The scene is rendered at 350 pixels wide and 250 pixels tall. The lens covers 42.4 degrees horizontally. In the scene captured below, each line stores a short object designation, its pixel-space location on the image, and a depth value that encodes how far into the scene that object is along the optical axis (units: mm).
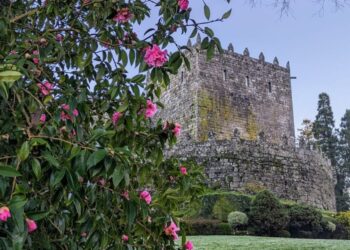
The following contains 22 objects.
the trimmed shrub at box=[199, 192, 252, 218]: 14583
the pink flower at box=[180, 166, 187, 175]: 3471
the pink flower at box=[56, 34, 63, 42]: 3581
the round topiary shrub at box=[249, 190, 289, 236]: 13328
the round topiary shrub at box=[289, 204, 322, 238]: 14000
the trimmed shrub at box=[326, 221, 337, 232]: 14834
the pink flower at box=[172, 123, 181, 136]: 3103
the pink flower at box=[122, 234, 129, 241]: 2735
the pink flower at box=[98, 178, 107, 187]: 2439
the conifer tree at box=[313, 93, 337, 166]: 37062
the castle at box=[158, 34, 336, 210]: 17234
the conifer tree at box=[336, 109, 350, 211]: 37241
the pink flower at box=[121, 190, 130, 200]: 2389
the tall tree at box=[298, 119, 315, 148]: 40750
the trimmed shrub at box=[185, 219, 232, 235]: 12836
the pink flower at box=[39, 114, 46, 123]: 2818
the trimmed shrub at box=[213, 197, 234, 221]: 14265
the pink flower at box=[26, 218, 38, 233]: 1888
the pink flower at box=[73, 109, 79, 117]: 2700
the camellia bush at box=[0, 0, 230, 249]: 1986
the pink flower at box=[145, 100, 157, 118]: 3096
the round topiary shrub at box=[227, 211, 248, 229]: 13227
